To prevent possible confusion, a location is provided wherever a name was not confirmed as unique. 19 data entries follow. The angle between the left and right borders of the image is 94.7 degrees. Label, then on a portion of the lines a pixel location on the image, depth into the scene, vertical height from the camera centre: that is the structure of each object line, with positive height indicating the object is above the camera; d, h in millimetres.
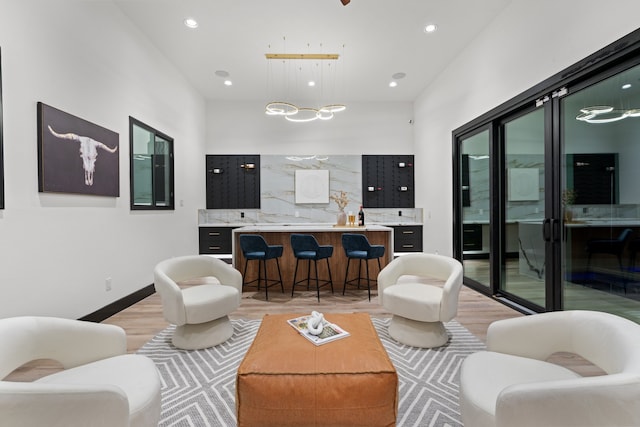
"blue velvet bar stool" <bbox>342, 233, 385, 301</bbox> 3949 -484
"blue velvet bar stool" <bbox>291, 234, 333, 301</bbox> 4020 -498
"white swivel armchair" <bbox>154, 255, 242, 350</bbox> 2559 -785
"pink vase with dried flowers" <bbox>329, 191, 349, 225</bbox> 4742 -74
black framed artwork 2621 +594
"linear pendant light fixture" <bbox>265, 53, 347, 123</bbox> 4680 +2485
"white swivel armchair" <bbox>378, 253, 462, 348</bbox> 2592 -802
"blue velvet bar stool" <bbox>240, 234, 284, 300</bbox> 3949 -491
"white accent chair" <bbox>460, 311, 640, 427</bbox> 968 -665
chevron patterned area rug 1780 -1222
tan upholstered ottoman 1389 -858
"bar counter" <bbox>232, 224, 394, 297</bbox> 4566 -720
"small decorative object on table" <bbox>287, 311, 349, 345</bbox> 1802 -763
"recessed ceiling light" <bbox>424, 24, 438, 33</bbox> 4032 +2549
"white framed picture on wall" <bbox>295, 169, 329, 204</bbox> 6934 +625
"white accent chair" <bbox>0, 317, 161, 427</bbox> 959 -670
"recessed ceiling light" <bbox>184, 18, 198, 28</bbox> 3869 +2535
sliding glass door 2492 +221
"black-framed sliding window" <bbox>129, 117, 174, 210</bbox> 4070 +706
